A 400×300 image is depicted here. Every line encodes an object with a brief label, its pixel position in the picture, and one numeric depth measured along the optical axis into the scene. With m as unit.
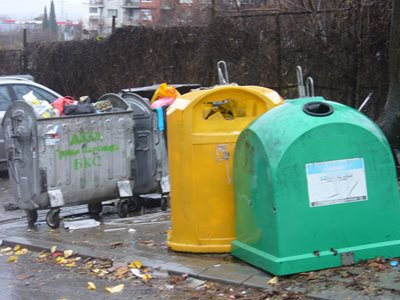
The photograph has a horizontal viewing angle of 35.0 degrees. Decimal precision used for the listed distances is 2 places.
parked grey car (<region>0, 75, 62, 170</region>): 11.20
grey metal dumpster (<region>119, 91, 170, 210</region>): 8.00
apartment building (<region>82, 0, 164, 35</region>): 60.00
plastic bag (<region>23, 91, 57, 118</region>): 7.18
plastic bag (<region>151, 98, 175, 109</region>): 8.09
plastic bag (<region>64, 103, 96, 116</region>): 7.45
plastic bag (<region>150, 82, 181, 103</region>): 8.35
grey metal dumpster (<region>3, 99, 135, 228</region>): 7.17
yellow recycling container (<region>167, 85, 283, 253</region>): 5.73
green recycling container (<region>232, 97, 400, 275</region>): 4.95
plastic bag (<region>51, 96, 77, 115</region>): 7.51
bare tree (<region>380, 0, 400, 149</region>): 9.08
